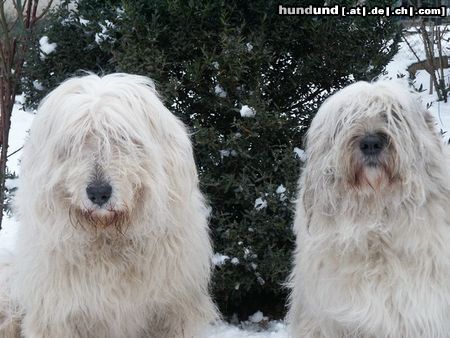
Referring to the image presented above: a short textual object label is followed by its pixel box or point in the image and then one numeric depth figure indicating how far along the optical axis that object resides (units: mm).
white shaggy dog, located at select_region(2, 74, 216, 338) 3184
